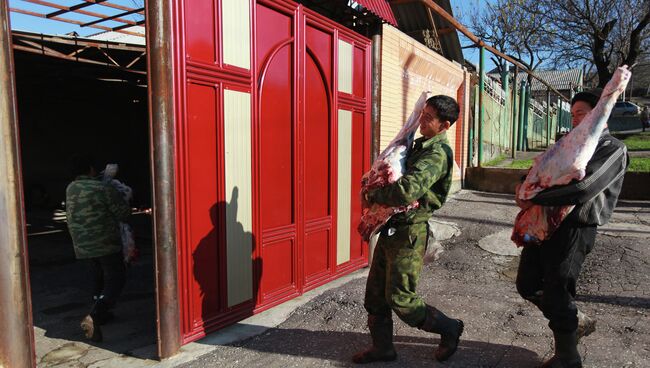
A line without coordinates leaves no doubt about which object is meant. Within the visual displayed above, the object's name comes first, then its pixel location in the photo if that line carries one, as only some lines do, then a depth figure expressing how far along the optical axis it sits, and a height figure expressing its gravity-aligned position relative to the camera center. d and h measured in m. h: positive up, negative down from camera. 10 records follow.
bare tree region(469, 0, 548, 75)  24.40 +7.06
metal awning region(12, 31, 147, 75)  8.00 +1.82
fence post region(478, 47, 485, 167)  10.69 +1.11
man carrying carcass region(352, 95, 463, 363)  2.80 -0.52
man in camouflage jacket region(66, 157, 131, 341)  3.92 -0.68
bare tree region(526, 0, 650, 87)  20.16 +5.42
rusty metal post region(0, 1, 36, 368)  2.47 -0.50
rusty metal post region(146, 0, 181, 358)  3.11 -0.11
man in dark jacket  2.62 -0.48
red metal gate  3.42 -0.05
